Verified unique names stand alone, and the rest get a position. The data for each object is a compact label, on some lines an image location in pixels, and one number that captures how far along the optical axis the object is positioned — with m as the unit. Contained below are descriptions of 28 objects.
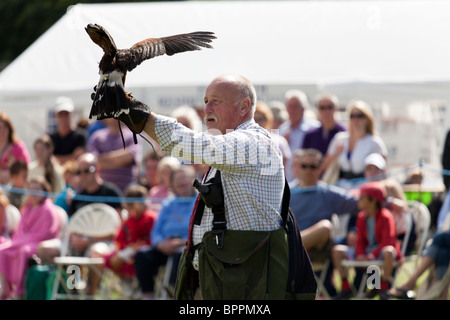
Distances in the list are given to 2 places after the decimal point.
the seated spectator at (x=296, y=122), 21.55
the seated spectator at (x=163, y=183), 19.67
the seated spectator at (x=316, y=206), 16.67
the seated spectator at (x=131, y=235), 18.28
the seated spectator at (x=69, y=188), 19.97
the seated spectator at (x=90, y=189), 19.72
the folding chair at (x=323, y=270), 16.94
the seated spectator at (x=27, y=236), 18.30
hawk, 7.88
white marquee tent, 23.11
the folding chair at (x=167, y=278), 17.50
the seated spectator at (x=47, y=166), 21.58
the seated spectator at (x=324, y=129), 21.05
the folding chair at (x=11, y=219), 19.78
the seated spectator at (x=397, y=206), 17.09
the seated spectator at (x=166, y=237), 17.70
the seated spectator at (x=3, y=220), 19.47
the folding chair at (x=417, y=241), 16.56
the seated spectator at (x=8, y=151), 22.27
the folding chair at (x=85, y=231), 18.27
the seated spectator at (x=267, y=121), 19.25
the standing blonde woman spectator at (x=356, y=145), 19.42
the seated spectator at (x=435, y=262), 15.98
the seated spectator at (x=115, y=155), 21.36
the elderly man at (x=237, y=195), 8.30
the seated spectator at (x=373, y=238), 16.56
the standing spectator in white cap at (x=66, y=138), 23.30
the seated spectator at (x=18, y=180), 21.61
